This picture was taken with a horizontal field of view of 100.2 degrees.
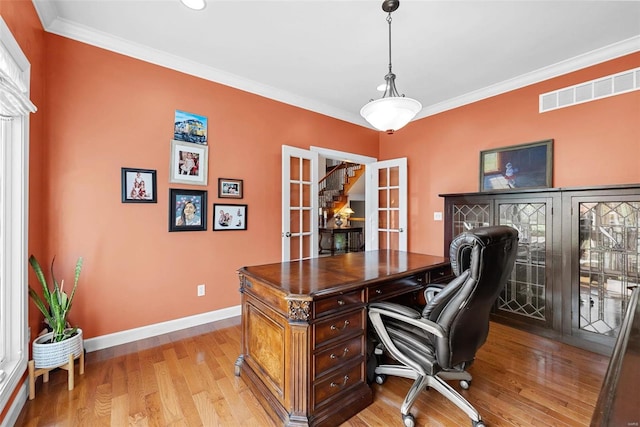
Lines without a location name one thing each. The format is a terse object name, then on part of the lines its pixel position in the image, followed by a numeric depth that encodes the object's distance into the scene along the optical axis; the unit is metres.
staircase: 7.75
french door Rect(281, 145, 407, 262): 3.55
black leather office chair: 1.38
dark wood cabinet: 2.28
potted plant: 1.81
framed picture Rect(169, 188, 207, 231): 2.76
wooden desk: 1.46
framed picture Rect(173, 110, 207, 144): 2.79
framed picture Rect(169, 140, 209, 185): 2.76
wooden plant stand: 1.76
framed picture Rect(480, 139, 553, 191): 2.94
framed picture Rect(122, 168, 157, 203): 2.51
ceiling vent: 2.47
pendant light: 1.90
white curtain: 1.36
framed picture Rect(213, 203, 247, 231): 3.05
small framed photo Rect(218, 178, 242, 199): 3.07
